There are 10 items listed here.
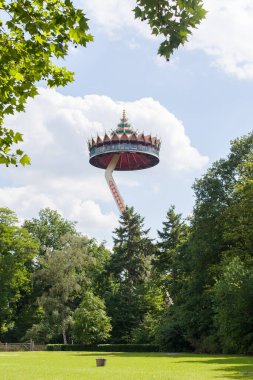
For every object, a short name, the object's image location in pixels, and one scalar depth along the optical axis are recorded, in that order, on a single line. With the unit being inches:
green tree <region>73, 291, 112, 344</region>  2257.5
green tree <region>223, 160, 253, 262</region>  1566.2
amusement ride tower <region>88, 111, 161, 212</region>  3245.6
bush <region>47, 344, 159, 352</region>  2016.5
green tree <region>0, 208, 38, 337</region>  2368.2
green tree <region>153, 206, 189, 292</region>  2497.5
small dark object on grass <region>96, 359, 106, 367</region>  984.9
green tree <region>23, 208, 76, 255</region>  3068.4
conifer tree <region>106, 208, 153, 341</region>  2527.1
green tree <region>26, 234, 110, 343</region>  2522.1
